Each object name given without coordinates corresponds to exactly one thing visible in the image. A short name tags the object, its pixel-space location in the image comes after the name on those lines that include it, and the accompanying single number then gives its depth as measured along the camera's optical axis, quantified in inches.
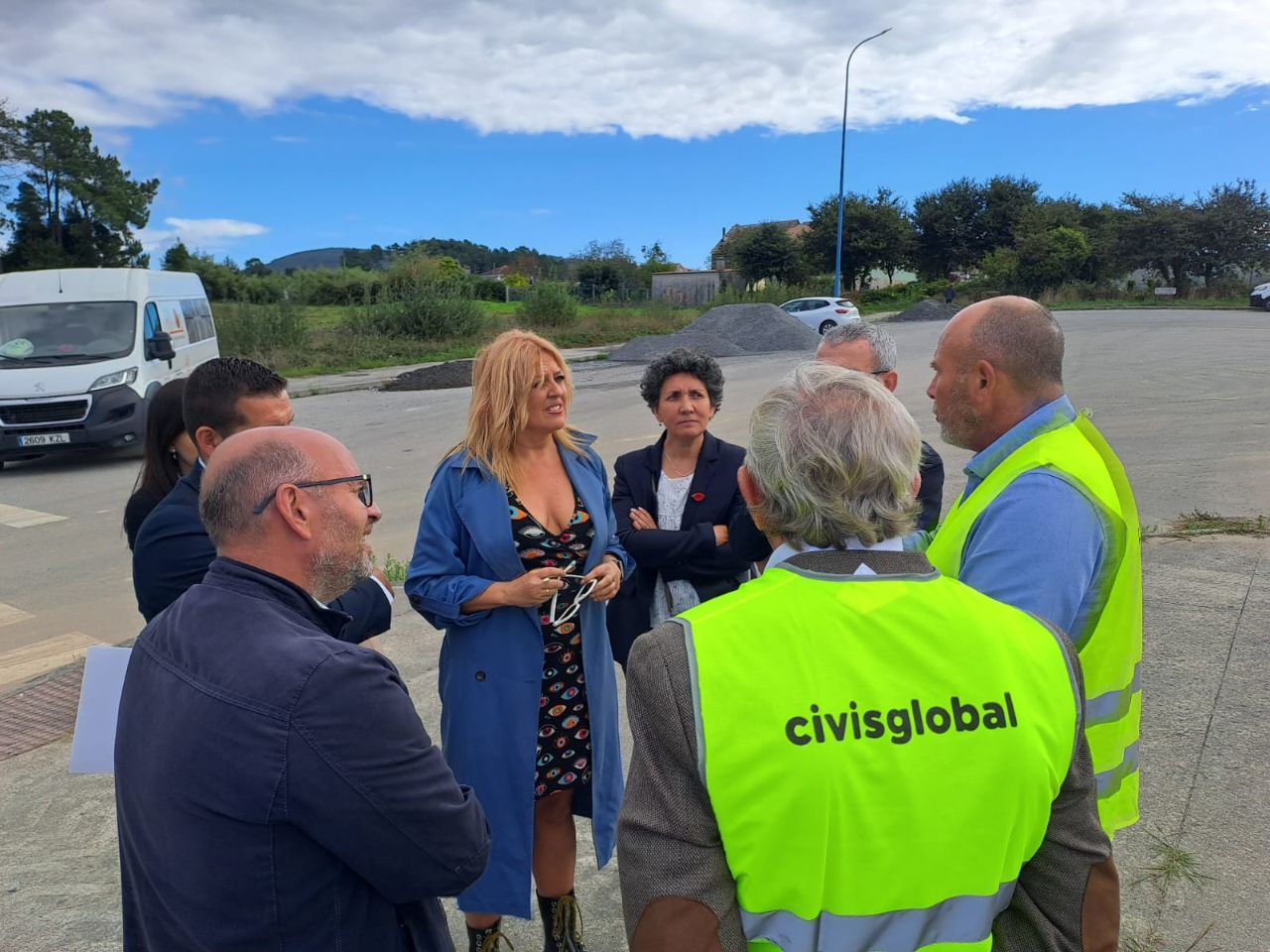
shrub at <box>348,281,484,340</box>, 1232.8
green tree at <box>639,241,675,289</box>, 2623.0
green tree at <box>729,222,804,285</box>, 2193.7
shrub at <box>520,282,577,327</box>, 1405.0
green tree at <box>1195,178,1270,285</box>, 1844.2
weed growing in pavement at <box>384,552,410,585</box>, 249.6
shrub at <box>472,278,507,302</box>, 2164.1
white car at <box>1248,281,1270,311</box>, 1473.9
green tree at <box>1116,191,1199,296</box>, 1881.2
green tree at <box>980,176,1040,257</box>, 2352.4
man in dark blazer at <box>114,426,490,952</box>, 52.8
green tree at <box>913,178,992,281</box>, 2370.8
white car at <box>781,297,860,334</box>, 1269.7
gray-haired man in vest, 48.4
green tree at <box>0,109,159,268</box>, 1711.4
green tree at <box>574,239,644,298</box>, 2344.5
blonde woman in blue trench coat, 104.2
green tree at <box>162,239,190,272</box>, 1852.9
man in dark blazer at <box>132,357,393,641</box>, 92.4
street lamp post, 1427.2
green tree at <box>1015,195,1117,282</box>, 2015.3
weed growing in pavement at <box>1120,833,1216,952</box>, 105.3
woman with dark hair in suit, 126.4
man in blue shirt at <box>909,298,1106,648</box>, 69.3
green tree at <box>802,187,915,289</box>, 2192.4
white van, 431.5
